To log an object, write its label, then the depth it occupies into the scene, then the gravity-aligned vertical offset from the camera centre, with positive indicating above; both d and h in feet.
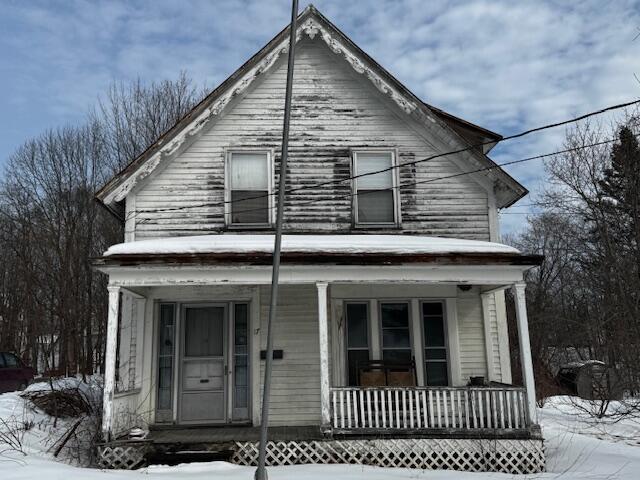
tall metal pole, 18.21 +3.24
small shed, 50.80 -3.84
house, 27.94 +4.18
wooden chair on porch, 32.89 -1.34
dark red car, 56.80 -1.46
